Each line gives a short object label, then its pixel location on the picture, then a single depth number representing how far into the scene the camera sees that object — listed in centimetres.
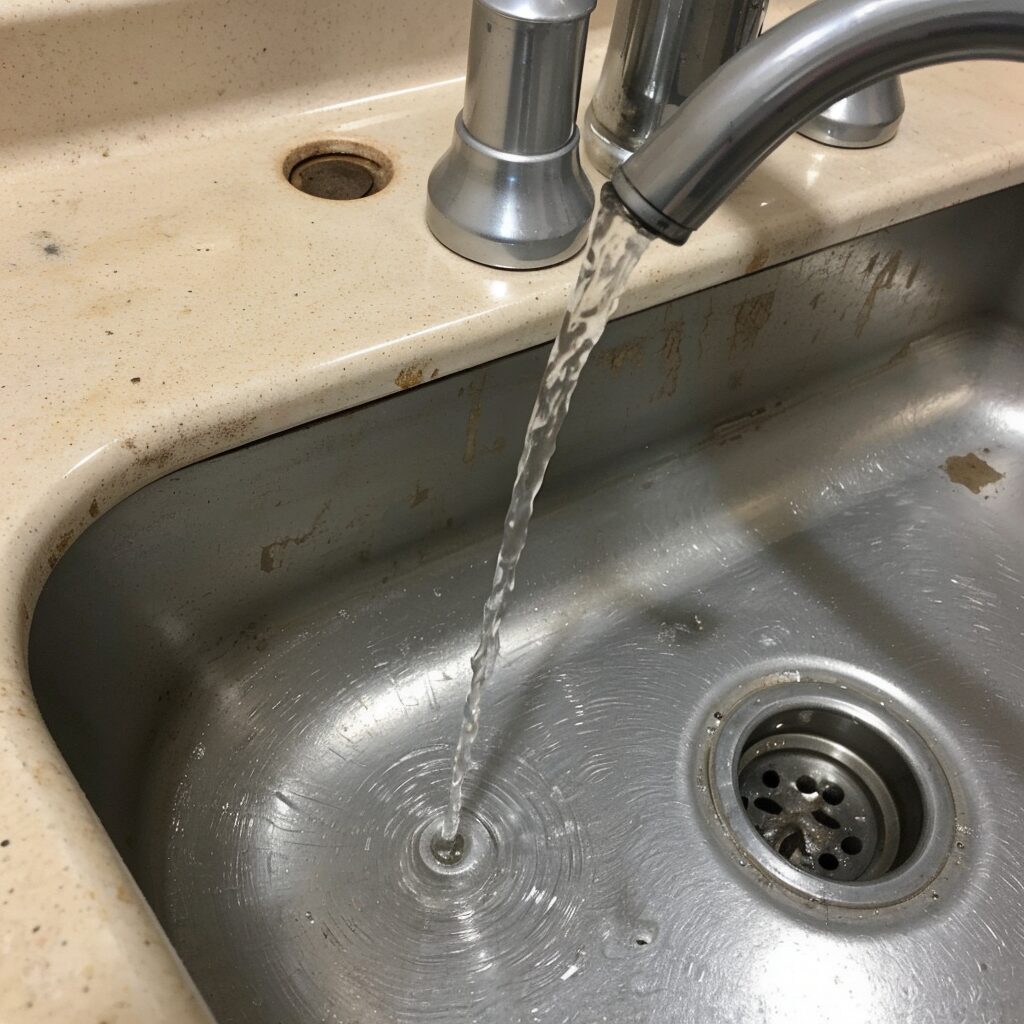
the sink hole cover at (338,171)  50
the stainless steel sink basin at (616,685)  44
